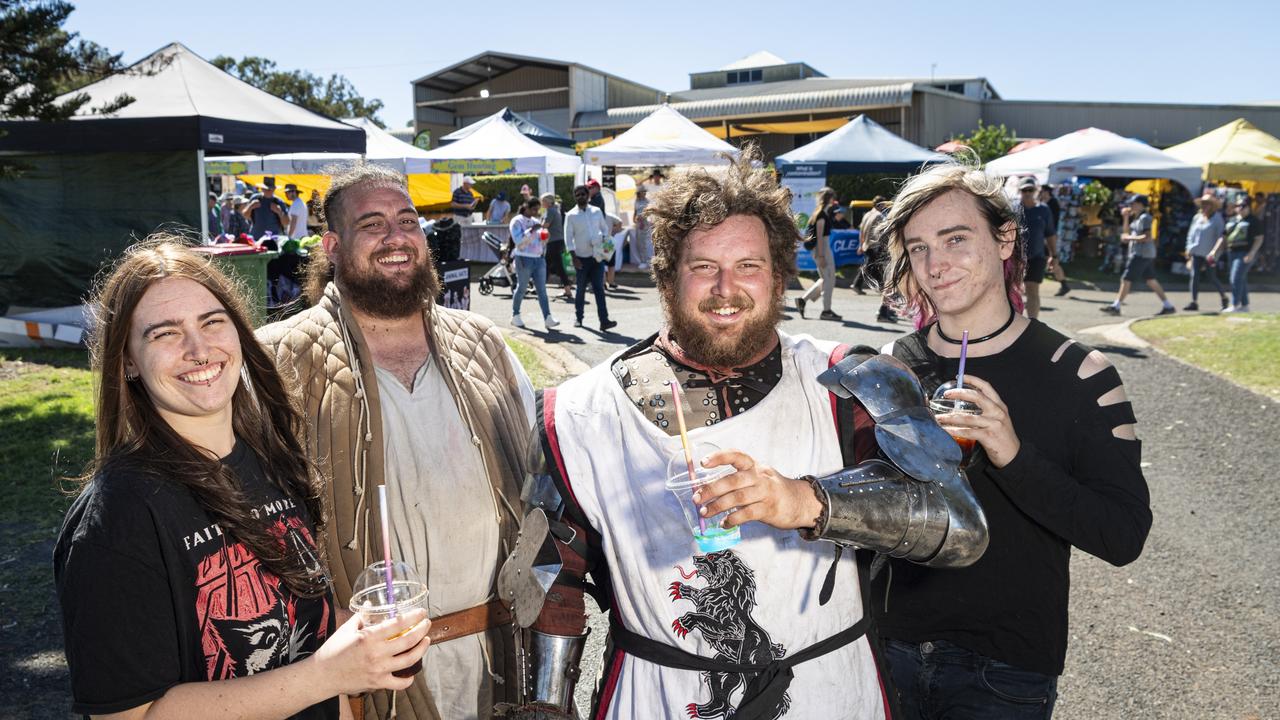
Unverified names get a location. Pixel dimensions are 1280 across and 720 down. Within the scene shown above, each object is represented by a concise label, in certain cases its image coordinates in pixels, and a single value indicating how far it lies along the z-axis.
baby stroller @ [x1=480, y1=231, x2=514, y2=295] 14.86
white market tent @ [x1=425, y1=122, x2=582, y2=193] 16.17
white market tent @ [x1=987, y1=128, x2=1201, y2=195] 16.25
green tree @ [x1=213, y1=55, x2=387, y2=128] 49.41
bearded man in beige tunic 2.41
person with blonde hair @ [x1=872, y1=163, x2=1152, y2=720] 1.97
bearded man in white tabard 1.82
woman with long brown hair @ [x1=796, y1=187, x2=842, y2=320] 11.70
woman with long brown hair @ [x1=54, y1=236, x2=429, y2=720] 1.46
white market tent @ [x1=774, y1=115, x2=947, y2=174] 15.56
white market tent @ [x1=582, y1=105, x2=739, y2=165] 15.05
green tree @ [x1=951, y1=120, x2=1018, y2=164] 24.00
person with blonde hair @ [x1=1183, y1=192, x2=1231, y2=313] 13.41
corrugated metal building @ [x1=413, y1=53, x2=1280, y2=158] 26.86
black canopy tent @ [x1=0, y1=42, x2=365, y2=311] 9.07
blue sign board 16.82
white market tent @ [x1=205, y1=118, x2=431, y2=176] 16.69
